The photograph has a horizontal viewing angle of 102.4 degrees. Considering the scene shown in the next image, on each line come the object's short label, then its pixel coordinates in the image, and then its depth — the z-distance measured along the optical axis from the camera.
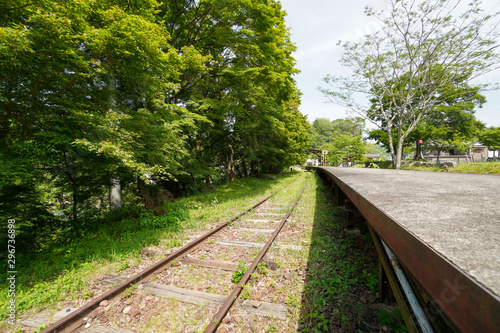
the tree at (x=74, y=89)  3.31
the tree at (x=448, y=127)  21.73
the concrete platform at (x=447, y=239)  0.63
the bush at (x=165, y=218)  5.77
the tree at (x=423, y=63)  12.17
